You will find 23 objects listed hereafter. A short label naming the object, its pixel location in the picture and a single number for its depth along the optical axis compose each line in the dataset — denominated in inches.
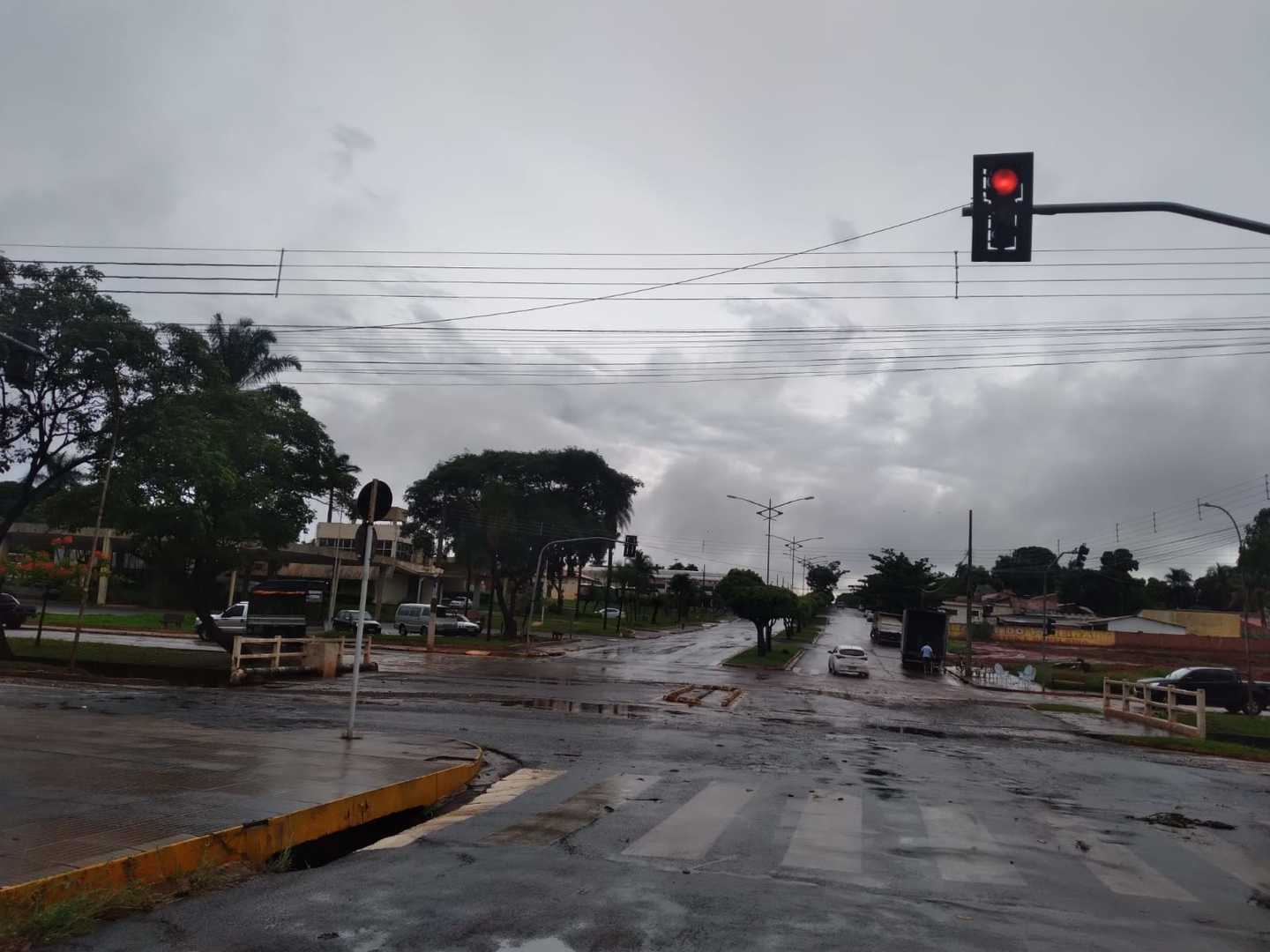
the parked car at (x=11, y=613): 1651.1
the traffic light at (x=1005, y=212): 401.7
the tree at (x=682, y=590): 3961.6
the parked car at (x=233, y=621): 1743.4
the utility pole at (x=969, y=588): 1770.4
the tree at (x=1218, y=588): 4343.0
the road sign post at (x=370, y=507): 480.1
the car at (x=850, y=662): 1669.5
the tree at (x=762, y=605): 1996.8
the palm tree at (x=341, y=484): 1375.5
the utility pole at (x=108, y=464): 978.1
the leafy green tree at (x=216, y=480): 997.8
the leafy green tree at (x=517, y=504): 2421.3
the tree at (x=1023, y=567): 6161.4
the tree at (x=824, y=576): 6929.1
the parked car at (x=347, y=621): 2234.6
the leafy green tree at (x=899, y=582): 4057.6
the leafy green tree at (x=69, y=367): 984.9
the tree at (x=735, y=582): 2118.8
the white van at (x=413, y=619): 2314.2
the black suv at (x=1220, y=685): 1350.3
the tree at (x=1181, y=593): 5019.7
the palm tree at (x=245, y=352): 1777.8
